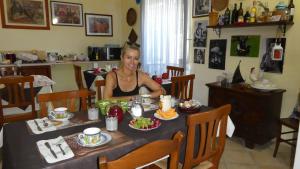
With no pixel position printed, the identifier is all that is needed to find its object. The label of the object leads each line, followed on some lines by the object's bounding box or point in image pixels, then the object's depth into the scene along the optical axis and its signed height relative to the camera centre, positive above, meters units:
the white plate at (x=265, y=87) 2.71 -0.36
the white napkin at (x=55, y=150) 1.11 -0.47
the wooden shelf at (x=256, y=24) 2.58 +0.38
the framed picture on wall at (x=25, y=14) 4.39 +0.83
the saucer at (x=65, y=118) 1.59 -0.43
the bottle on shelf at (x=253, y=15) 2.82 +0.50
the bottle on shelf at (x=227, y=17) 3.11 +0.53
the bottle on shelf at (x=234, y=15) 3.05 +0.54
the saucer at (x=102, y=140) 1.24 -0.46
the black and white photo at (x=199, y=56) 3.73 +0.00
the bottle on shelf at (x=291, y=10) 2.56 +0.51
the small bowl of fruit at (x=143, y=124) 1.47 -0.44
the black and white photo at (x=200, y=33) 3.63 +0.36
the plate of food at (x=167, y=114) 1.67 -0.42
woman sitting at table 2.16 -0.23
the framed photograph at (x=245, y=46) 3.00 +0.14
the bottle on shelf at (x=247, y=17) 2.87 +0.49
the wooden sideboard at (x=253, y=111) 2.62 -0.64
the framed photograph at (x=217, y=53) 3.39 +0.05
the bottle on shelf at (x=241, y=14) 2.93 +0.53
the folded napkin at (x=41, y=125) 1.43 -0.44
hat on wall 3.26 +0.73
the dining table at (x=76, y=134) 1.09 -0.47
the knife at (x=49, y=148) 1.14 -0.47
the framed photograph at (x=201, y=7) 3.52 +0.75
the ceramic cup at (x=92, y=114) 1.62 -0.40
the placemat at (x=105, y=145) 1.19 -0.47
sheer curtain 4.00 +0.41
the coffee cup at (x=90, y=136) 1.25 -0.43
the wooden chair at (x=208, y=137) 1.33 -0.50
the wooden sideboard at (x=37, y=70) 4.29 -0.26
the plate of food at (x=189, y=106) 1.81 -0.40
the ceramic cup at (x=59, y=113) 1.61 -0.40
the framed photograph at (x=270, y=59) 2.77 -0.04
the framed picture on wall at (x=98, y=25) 5.27 +0.73
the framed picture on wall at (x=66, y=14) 4.84 +0.91
